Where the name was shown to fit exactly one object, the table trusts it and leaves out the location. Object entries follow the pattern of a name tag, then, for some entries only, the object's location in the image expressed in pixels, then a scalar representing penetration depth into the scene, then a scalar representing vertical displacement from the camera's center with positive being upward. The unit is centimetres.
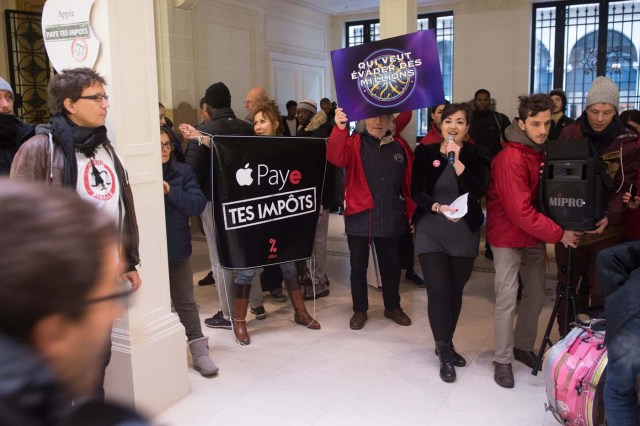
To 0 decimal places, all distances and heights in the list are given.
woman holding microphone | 319 -45
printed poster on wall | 255 +43
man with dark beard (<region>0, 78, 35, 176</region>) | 279 +3
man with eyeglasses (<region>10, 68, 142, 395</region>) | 231 -5
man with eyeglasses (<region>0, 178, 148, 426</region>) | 59 -16
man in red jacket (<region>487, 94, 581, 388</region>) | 299 -50
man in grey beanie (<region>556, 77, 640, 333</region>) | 324 -11
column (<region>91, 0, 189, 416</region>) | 259 -29
